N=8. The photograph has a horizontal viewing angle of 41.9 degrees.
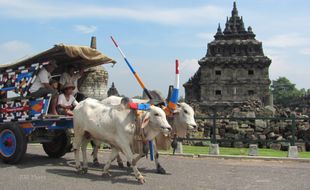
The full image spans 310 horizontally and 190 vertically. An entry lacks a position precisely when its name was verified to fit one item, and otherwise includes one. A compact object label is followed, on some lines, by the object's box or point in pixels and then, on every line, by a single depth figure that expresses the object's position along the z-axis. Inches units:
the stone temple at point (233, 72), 2623.0
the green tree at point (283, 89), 4512.8
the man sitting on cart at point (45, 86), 379.9
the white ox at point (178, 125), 362.9
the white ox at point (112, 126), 327.9
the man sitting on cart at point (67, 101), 392.5
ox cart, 375.9
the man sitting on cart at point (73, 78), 419.5
